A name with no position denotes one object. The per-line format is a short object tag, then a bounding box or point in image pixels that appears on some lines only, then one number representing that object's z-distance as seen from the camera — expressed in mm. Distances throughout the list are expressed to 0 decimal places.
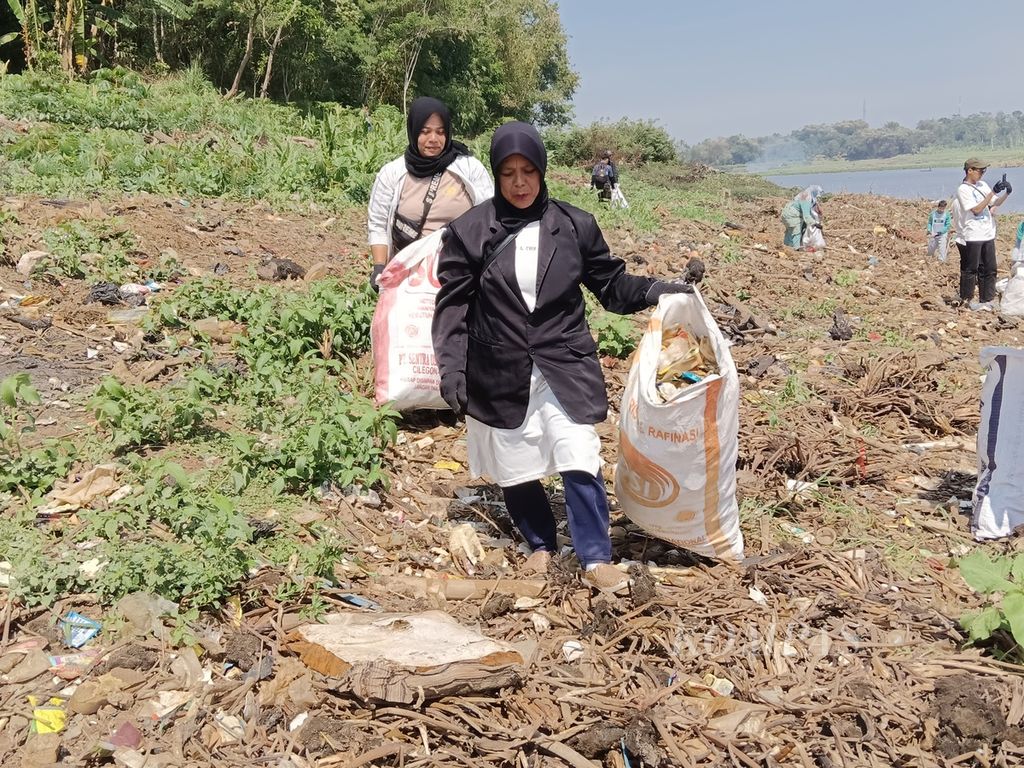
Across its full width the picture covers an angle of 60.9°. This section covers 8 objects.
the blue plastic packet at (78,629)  2727
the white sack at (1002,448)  3604
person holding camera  9133
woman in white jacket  4430
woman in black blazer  3043
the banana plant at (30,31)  15625
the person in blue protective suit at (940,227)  12995
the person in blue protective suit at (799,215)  12711
